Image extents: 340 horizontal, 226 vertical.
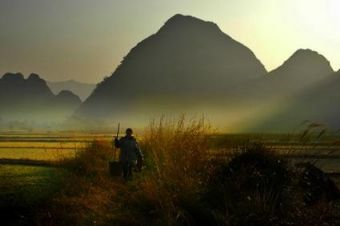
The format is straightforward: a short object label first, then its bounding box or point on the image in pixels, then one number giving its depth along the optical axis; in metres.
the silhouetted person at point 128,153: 17.33
